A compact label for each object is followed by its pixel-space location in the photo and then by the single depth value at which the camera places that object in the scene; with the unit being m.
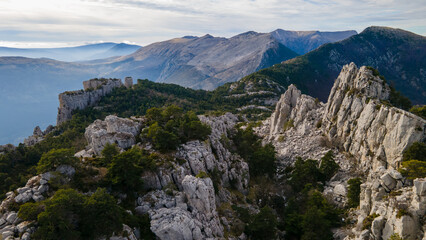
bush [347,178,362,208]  45.75
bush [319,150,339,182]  59.81
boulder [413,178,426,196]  30.46
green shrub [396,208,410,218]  30.42
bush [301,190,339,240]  38.72
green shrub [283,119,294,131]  88.17
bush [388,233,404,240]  28.57
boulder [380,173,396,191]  36.47
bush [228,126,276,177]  66.56
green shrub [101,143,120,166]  44.44
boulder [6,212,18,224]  29.11
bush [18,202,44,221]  28.55
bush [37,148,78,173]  38.16
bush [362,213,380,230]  34.34
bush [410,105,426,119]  61.56
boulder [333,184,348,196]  50.84
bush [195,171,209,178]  43.34
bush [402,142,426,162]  45.41
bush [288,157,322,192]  58.72
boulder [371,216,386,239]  32.28
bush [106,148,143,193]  39.34
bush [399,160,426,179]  35.30
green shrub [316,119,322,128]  79.61
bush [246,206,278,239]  39.06
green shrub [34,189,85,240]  26.95
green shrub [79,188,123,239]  29.59
